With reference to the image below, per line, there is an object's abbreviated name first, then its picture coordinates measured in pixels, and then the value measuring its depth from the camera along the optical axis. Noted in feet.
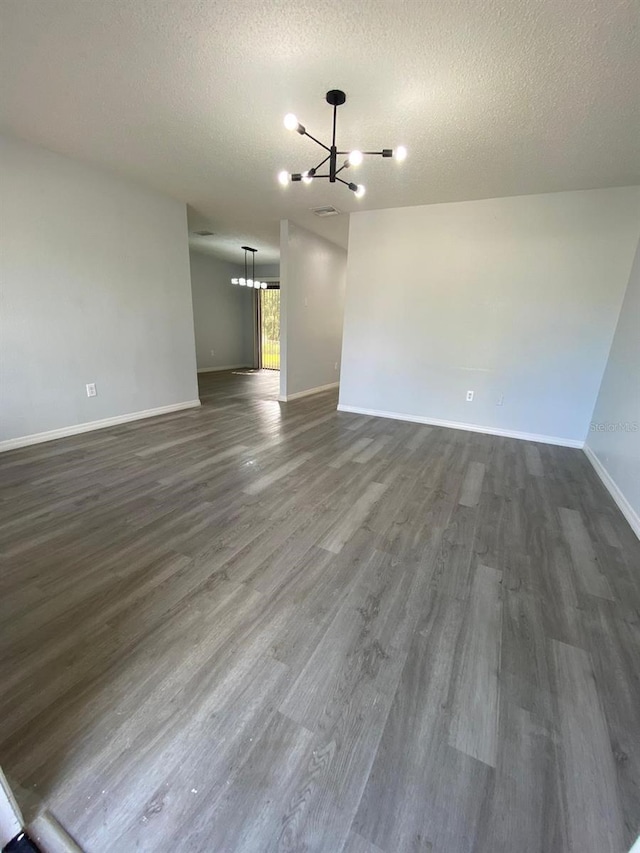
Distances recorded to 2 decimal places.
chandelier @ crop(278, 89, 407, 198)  6.37
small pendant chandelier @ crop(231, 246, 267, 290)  23.43
